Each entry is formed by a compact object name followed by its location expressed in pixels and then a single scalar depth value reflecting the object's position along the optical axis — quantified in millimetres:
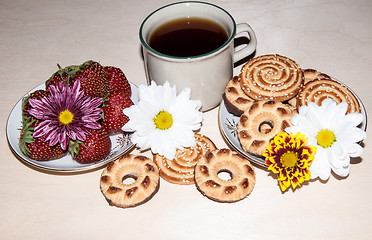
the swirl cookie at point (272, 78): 356
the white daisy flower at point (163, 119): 349
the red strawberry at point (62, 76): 369
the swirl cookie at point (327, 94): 353
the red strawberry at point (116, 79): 390
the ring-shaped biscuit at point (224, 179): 325
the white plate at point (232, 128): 338
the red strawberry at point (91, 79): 364
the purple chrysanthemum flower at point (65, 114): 337
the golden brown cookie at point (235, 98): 366
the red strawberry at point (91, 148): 341
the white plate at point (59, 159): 342
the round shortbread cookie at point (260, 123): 337
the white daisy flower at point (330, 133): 314
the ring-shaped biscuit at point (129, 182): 327
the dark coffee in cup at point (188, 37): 369
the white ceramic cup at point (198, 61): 342
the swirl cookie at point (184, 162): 346
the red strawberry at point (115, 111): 363
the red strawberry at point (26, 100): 356
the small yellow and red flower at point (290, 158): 310
